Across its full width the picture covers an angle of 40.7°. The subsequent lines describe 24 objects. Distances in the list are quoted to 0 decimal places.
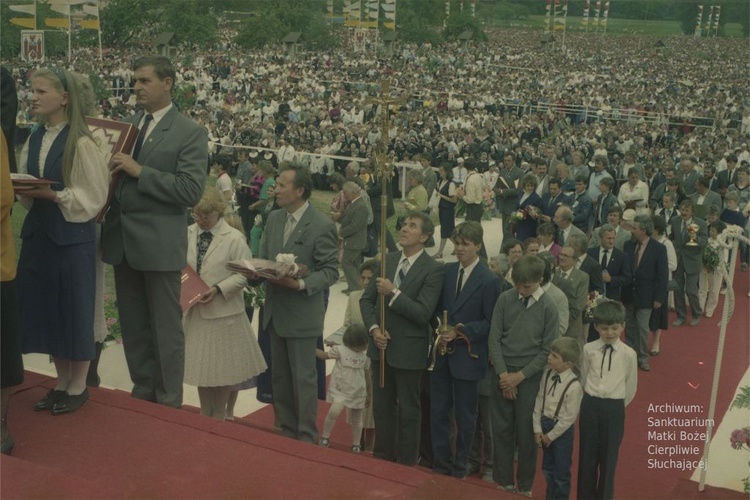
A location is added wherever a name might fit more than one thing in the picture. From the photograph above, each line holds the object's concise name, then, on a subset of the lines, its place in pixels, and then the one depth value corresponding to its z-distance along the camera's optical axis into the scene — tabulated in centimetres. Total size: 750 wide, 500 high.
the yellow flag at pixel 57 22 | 3628
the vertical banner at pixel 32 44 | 3116
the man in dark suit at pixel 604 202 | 1305
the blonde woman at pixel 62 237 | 451
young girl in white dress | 680
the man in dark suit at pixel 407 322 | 596
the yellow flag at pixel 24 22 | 3194
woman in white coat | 632
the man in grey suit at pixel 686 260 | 1142
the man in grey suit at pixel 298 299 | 584
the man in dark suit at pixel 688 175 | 1522
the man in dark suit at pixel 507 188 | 1444
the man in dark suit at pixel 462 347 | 601
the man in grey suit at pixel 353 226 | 1181
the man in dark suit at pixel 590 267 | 867
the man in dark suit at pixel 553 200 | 1251
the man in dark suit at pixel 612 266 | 953
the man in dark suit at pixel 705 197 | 1296
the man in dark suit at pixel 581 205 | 1295
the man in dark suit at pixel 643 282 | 962
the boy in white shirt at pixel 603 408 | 590
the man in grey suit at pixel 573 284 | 804
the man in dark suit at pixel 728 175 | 1582
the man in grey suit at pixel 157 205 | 479
